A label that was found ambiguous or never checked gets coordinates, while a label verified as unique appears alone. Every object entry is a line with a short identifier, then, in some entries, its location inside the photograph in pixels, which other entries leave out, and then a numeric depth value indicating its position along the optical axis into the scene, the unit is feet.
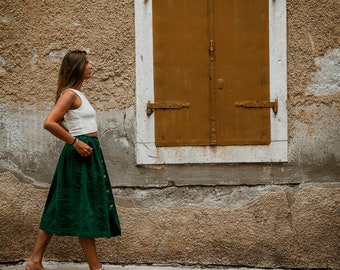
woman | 13.25
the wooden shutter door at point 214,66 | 15.85
